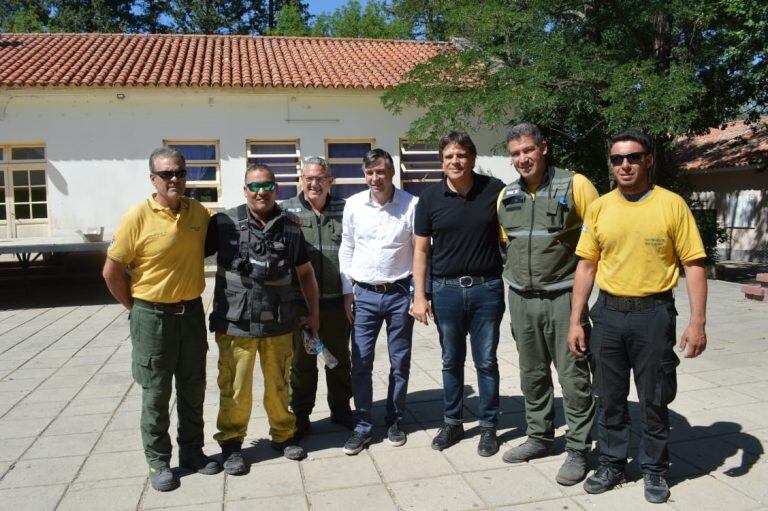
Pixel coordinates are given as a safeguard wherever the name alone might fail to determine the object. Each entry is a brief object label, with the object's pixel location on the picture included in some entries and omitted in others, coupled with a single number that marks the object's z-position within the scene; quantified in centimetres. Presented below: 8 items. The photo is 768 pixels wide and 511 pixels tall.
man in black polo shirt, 370
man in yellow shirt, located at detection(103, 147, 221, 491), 336
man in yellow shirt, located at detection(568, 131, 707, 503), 305
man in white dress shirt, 396
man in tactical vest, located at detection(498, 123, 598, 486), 346
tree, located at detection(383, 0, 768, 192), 1023
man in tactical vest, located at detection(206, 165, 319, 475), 354
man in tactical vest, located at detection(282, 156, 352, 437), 406
